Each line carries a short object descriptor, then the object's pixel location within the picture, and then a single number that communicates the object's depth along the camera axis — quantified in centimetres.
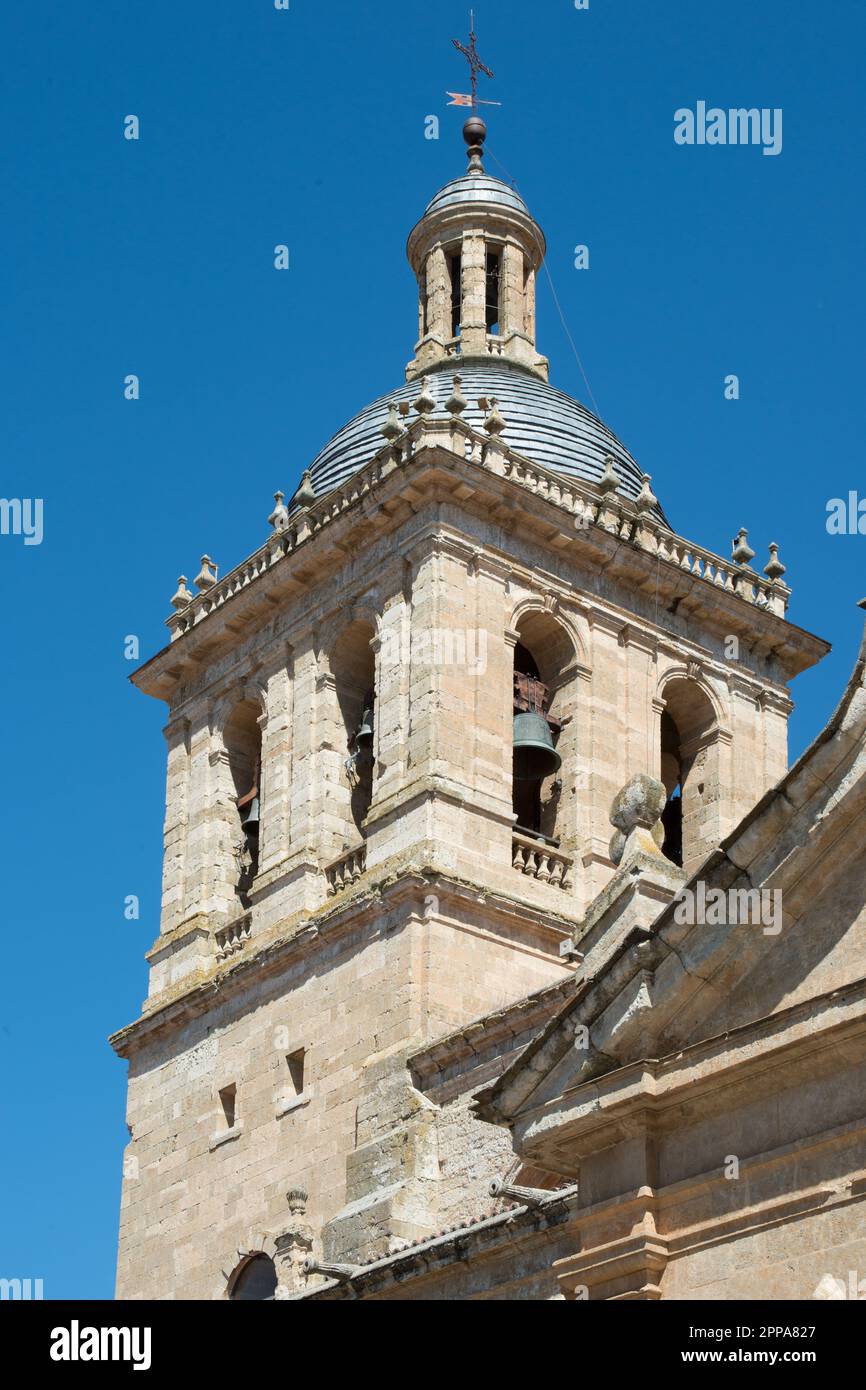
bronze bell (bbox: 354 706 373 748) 3250
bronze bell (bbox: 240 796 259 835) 3406
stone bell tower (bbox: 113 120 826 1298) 2900
